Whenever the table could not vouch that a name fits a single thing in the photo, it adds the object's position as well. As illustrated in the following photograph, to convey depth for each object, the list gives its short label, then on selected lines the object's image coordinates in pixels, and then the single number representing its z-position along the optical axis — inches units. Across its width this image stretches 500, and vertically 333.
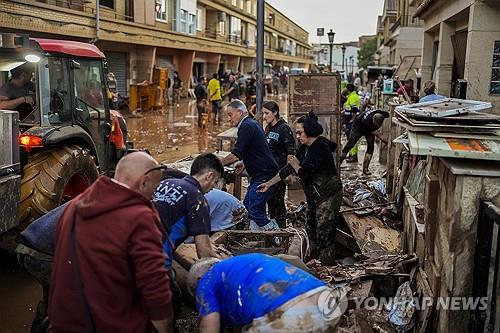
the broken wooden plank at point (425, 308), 160.7
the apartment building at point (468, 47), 327.3
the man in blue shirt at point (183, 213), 143.9
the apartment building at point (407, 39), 773.7
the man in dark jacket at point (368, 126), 461.7
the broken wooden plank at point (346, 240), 269.9
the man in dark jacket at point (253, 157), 258.1
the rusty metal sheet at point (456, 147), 144.4
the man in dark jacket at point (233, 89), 1113.8
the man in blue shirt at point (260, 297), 105.0
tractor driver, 238.7
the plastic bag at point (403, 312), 171.5
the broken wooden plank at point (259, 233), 204.5
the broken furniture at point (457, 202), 142.0
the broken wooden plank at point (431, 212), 174.9
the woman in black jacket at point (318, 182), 243.3
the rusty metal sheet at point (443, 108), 161.9
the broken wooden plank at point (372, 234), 251.1
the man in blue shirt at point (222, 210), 213.3
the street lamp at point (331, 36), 978.2
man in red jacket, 103.3
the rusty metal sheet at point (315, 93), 392.8
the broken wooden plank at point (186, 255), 155.3
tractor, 212.4
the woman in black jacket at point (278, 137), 295.0
